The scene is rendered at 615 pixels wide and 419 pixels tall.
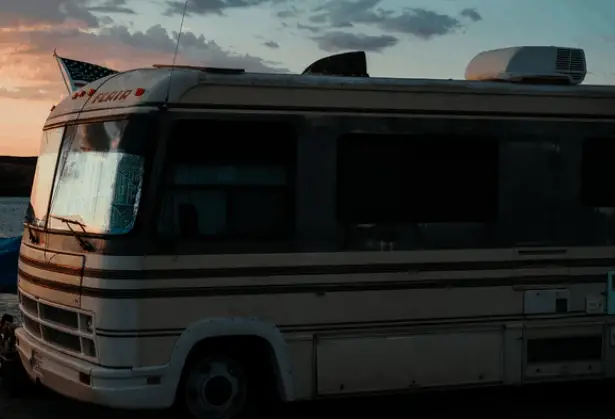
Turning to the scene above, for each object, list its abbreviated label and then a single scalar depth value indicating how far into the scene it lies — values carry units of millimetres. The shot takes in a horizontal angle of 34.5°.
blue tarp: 11961
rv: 7211
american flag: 9344
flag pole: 9317
